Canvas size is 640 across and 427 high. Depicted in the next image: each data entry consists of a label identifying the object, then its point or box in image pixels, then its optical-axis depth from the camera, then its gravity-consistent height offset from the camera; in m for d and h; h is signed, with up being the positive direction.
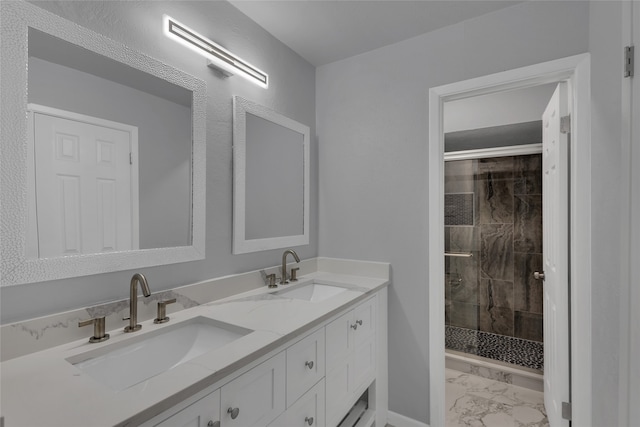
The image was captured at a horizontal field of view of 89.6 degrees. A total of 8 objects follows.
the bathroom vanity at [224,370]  0.74 -0.47
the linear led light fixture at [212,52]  1.39 +0.77
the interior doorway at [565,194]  1.54 +0.08
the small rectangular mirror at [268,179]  1.73 +0.19
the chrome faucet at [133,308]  1.14 -0.35
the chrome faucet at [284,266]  1.92 -0.33
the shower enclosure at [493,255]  3.06 -0.46
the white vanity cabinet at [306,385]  0.91 -0.63
